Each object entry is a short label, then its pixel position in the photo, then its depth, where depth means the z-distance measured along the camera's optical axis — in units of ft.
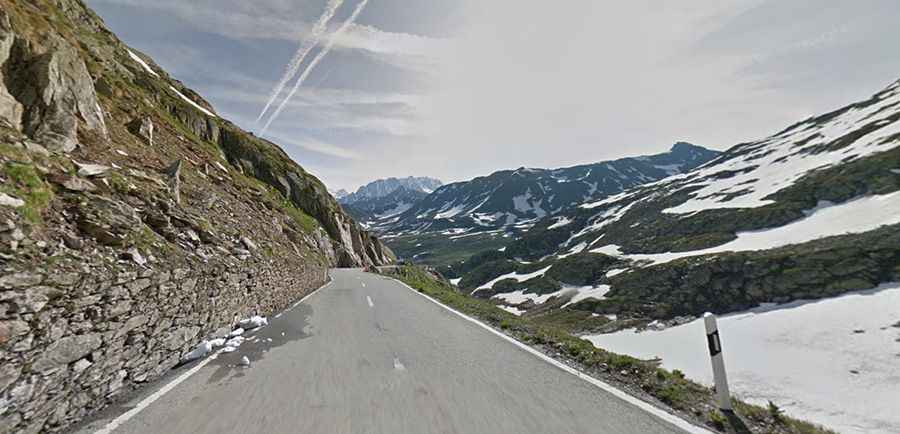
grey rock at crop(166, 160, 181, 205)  35.53
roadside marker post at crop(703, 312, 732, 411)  15.08
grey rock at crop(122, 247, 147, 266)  18.41
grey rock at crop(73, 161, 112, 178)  21.31
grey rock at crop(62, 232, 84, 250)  15.66
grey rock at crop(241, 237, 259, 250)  39.14
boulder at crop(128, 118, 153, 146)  48.14
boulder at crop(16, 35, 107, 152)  25.14
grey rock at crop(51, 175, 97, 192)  18.58
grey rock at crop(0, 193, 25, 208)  14.14
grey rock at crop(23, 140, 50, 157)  19.16
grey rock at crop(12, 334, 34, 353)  11.03
